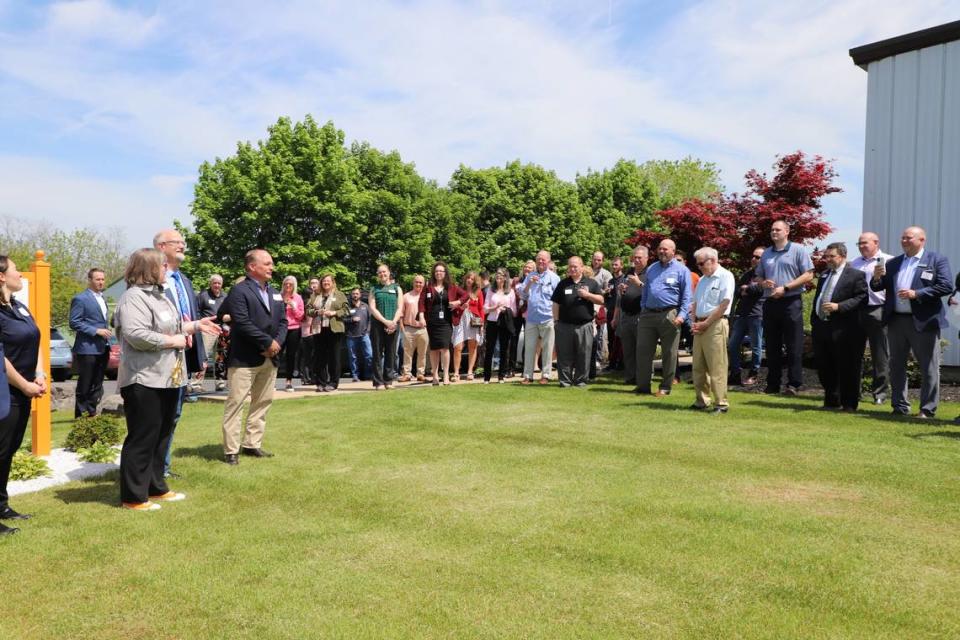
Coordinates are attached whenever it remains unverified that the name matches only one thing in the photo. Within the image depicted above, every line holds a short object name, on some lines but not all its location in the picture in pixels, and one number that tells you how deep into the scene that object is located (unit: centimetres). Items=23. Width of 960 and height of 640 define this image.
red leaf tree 1508
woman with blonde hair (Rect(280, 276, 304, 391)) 1191
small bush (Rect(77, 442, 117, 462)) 694
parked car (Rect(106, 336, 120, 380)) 1822
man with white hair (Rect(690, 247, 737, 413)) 857
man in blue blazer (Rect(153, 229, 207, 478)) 584
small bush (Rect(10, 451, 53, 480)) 626
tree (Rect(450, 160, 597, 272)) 4966
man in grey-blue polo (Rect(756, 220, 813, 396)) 1010
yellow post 723
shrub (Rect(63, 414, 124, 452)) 732
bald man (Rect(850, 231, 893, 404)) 916
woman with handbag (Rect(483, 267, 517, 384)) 1291
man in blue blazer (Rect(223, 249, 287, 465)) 658
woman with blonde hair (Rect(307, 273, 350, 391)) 1198
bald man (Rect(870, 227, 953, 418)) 812
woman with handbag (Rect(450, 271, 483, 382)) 1286
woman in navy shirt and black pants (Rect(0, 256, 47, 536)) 482
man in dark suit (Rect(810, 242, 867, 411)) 877
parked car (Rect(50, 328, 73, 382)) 1930
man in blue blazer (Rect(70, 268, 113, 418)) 970
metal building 1288
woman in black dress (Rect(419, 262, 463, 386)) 1231
